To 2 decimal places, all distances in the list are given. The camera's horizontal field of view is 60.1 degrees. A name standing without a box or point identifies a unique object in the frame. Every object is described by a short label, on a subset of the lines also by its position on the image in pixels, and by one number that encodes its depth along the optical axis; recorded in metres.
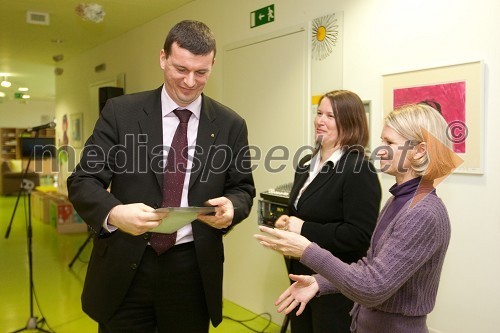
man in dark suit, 1.56
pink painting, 2.29
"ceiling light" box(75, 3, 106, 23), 4.56
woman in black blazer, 1.98
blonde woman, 1.25
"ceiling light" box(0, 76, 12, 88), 9.71
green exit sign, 3.52
